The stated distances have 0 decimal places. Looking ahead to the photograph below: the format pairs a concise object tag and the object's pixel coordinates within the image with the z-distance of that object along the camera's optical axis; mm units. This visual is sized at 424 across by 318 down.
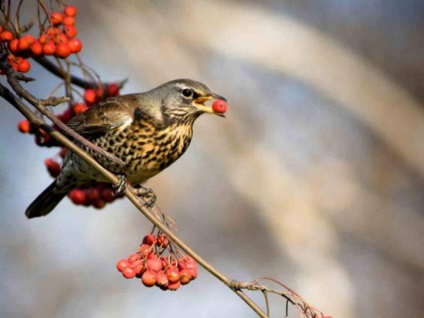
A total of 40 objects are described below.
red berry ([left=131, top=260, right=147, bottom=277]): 6000
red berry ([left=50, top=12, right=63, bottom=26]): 6781
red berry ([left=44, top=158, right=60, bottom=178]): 8539
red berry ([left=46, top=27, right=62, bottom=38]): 6723
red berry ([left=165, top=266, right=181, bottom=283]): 5902
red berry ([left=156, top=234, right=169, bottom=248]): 6027
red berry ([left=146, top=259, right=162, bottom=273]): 5941
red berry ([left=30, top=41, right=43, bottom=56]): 6547
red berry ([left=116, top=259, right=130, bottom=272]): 5996
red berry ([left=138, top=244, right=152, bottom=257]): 6059
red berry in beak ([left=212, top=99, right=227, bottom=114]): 7137
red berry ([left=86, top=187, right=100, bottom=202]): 8062
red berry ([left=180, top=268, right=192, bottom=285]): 5910
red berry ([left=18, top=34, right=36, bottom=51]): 6496
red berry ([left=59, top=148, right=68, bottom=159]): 8406
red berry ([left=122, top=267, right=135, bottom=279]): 6008
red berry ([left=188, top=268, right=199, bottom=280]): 5930
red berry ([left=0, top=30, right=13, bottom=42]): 6379
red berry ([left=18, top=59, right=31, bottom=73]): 6539
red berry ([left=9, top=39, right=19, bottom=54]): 6500
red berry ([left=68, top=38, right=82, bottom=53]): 6664
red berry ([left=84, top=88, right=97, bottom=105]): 7977
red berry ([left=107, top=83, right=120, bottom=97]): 8164
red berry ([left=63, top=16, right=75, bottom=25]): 6824
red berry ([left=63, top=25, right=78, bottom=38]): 6789
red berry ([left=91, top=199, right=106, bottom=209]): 8109
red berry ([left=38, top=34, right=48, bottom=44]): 6633
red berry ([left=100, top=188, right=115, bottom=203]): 8039
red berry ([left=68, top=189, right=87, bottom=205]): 8094
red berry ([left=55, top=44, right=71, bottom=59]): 6609
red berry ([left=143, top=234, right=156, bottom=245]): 6086
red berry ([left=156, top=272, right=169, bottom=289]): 5887
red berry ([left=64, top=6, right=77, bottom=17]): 6777
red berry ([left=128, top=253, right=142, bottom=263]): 6066
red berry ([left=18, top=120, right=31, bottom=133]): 7437
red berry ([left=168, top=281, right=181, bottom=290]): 5941
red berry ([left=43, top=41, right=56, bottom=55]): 6586
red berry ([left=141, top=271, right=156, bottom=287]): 5891
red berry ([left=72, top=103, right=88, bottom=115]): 7934
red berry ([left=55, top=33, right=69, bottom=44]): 6695
